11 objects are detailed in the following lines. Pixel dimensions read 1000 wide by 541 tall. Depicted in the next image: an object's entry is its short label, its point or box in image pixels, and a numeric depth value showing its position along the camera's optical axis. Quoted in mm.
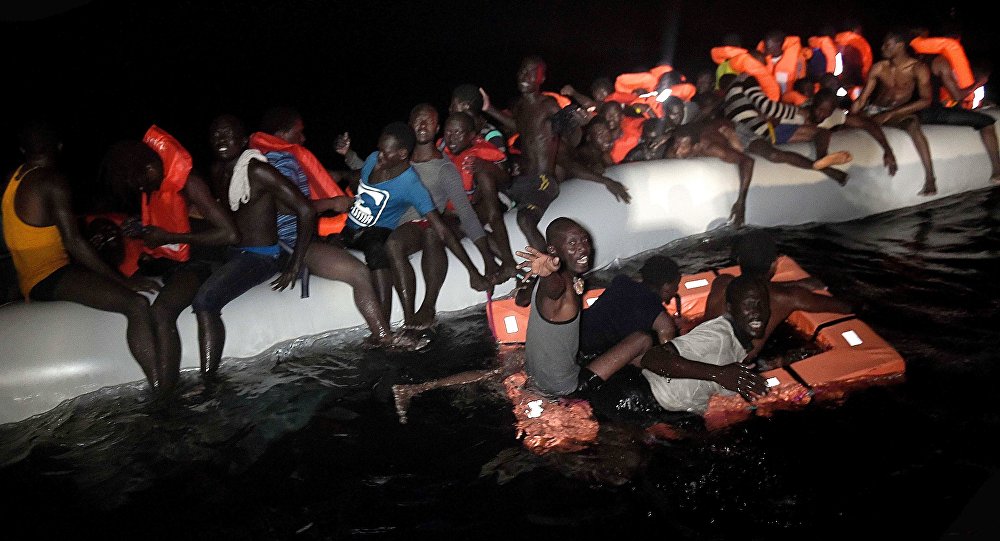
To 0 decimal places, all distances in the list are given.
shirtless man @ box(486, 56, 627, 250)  4742
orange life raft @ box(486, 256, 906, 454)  3191
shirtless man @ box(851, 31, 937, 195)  5961
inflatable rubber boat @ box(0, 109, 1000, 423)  3633
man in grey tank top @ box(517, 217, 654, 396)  3010
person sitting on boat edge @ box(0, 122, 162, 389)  3363
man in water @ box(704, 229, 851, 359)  3582
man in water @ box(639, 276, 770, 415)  3105
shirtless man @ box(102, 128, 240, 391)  3578
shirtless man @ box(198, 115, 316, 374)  3756
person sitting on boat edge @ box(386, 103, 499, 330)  4066
